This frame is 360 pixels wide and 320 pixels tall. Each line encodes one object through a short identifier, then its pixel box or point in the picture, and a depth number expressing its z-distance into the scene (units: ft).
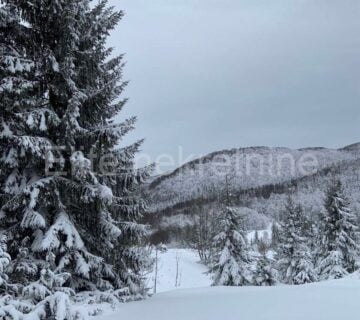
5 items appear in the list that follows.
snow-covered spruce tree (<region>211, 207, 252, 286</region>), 69.97
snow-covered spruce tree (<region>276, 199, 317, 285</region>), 85.05
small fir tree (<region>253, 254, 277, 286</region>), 65.92
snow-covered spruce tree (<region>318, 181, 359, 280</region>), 80.74
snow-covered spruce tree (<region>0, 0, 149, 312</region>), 25.68
